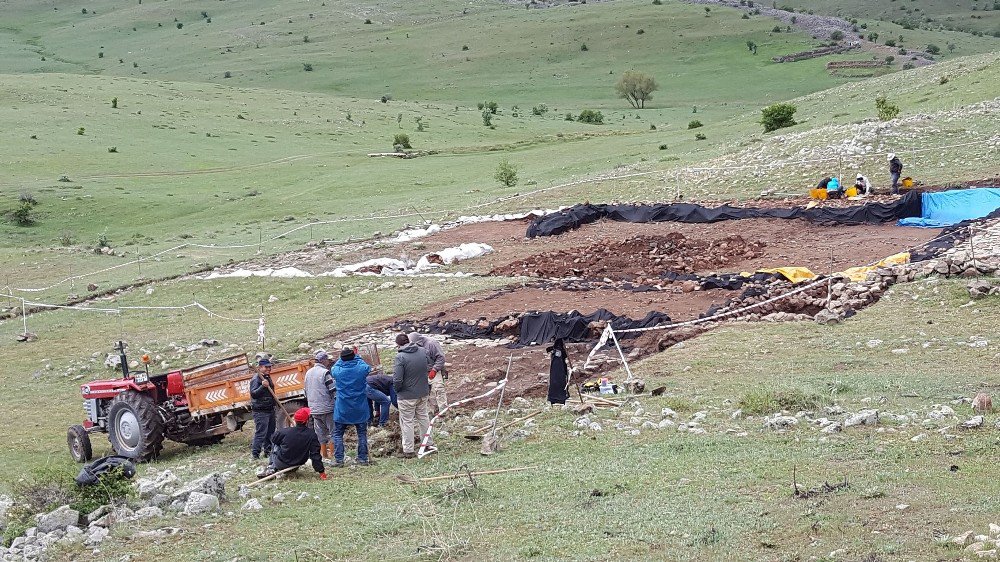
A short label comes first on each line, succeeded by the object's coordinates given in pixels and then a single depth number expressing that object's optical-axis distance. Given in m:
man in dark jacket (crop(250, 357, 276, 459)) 15.64
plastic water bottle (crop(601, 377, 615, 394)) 16.67
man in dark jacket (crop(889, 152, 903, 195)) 32.59
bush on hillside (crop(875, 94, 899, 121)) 42.28
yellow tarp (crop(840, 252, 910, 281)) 22.62
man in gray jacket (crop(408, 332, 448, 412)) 16.78
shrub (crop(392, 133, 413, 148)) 69.12
